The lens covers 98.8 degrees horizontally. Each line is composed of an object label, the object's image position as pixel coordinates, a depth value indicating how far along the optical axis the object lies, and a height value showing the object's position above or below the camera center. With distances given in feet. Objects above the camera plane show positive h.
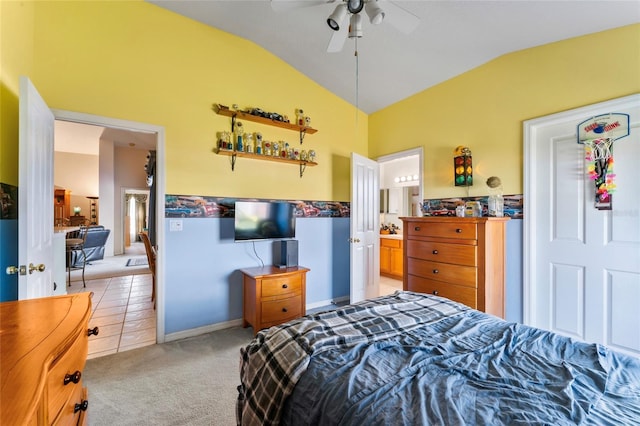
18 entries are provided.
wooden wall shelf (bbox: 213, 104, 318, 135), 9.66 +3.54
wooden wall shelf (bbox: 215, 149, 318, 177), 9.71 +2.15
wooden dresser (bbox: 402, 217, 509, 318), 7.84 -1.42
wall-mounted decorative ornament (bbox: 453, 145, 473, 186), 9.56 +1.65
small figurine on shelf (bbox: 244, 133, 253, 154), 10.12 +2.65
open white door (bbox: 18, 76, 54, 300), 5.20 +0.40
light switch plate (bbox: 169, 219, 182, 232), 8.92 -0.37
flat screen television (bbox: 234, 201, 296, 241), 9.60 -0.26
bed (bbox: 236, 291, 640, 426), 2.64 -1.89
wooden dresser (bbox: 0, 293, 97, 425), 1.90 -1.24
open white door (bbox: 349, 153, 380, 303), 11.41 -0.65
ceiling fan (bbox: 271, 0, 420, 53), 5.66 +4.30
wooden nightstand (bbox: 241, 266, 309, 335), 9.06 -2.83
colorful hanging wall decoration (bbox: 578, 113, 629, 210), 6.99 +1.74
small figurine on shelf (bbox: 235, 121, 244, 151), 9.86 +2.83
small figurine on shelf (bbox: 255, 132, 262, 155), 10.46 +2.71
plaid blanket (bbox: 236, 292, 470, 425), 3.37 -1.82
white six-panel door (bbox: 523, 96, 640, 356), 6.97 -0.70
